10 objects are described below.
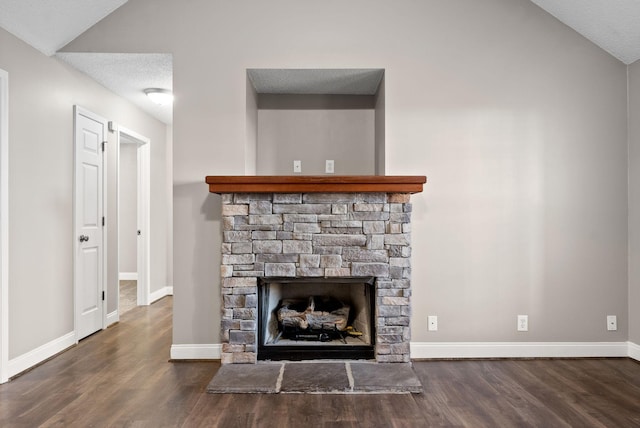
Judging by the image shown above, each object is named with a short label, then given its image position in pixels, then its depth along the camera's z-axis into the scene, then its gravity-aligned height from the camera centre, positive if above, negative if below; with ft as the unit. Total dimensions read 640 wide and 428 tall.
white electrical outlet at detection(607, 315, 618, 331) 10.35 -2.65
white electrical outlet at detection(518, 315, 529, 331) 10.29 -2.59
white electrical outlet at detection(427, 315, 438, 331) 10.29 -2.62
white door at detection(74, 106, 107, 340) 11.60 -0.30
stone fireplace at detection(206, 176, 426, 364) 9.65 -0.81
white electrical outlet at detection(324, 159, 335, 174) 11.84 +1.34
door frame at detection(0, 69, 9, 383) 8.74 -0.30
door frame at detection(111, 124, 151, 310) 16.51 -0.37
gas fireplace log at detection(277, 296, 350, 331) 10.16 -2.50
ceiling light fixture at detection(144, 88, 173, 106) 13.23 +3.69
